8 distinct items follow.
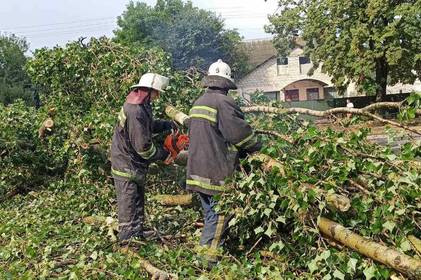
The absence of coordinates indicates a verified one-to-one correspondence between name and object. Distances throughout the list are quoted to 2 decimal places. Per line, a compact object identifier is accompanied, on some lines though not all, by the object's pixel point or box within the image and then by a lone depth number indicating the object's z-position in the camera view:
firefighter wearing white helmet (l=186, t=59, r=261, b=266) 4.11
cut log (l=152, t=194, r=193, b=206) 5.60
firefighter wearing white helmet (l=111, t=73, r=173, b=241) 4.80
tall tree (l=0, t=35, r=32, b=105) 33.44
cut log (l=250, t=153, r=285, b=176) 4.05
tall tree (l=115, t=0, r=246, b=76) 40.78
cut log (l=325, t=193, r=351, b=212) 3.65
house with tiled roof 41.69
